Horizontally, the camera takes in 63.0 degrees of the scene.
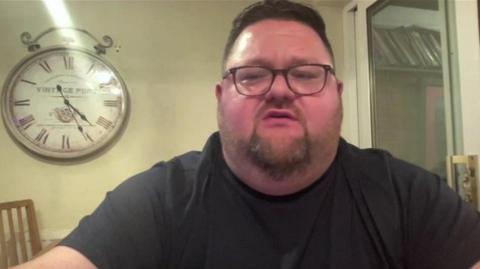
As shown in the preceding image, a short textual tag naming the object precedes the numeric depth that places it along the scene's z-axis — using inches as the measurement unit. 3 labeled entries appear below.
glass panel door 59.7
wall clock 74.9
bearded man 28.2
